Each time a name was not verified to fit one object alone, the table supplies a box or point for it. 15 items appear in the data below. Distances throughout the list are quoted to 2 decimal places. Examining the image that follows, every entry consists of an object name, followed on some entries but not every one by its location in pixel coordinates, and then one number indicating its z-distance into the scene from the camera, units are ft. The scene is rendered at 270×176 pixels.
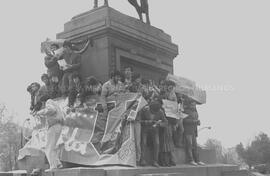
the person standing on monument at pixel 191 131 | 46.42
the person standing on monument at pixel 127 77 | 42.00
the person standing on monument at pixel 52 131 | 37.58
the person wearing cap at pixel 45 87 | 46.73
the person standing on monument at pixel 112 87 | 40.93
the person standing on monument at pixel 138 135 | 38.45
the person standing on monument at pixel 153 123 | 39.75
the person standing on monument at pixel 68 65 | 44.45
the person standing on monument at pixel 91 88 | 41.91
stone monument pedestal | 44.24
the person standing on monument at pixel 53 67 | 45.80
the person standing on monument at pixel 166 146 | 41.34
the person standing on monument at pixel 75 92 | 42.62
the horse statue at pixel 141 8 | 53.67
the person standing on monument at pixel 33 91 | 47.80
